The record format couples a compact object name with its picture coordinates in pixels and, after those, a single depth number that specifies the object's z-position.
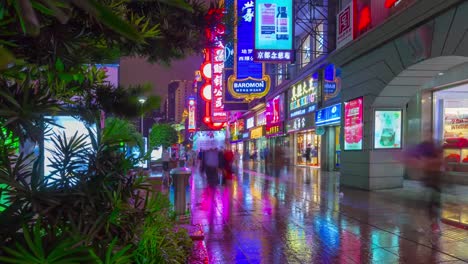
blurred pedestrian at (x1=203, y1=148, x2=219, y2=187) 11.39
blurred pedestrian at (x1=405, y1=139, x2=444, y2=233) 7.92
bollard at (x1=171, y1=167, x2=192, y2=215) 8.51
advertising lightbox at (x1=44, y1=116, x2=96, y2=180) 2.99
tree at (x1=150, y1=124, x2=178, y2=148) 36.46
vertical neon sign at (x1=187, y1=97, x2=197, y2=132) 92.01
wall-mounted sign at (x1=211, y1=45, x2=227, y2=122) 39.34
